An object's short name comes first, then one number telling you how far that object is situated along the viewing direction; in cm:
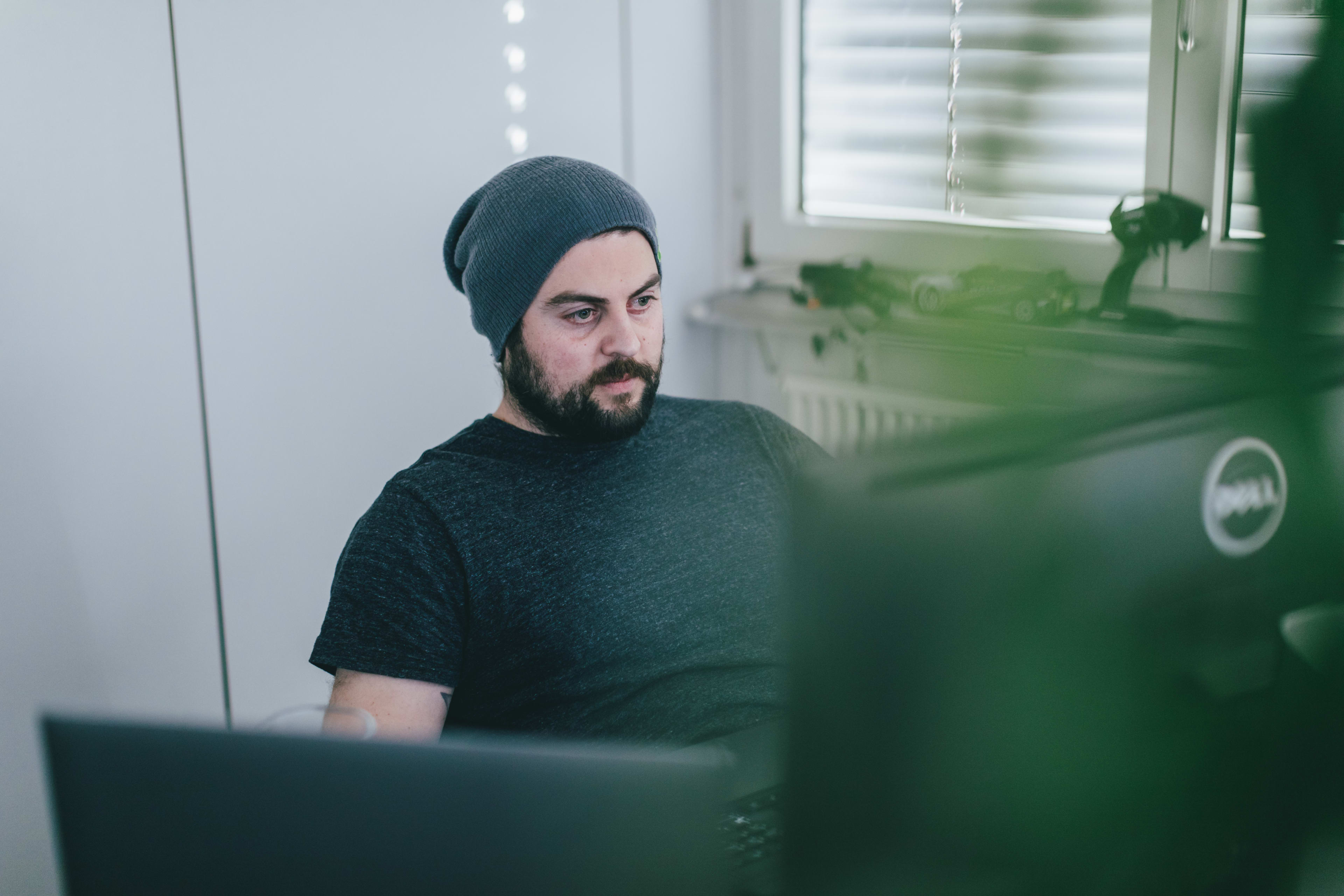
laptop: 52
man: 129
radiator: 219
